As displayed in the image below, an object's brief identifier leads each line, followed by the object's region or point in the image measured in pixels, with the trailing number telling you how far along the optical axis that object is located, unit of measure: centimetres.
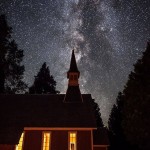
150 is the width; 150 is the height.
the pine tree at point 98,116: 4004
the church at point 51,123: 1791
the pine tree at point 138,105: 2230
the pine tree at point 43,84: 3759
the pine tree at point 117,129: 2939
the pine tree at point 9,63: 3074
